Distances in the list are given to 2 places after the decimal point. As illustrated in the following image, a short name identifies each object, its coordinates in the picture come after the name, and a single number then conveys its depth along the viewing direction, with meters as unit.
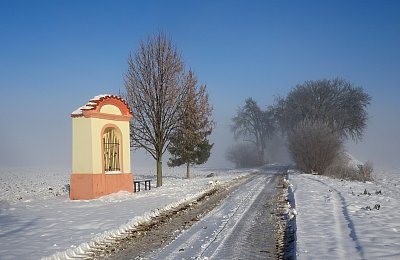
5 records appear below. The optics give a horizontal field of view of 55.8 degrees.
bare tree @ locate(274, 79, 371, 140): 42.56
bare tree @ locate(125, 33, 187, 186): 22.39
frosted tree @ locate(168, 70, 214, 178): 22.94
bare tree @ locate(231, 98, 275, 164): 60.17
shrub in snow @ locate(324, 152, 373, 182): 29.50
